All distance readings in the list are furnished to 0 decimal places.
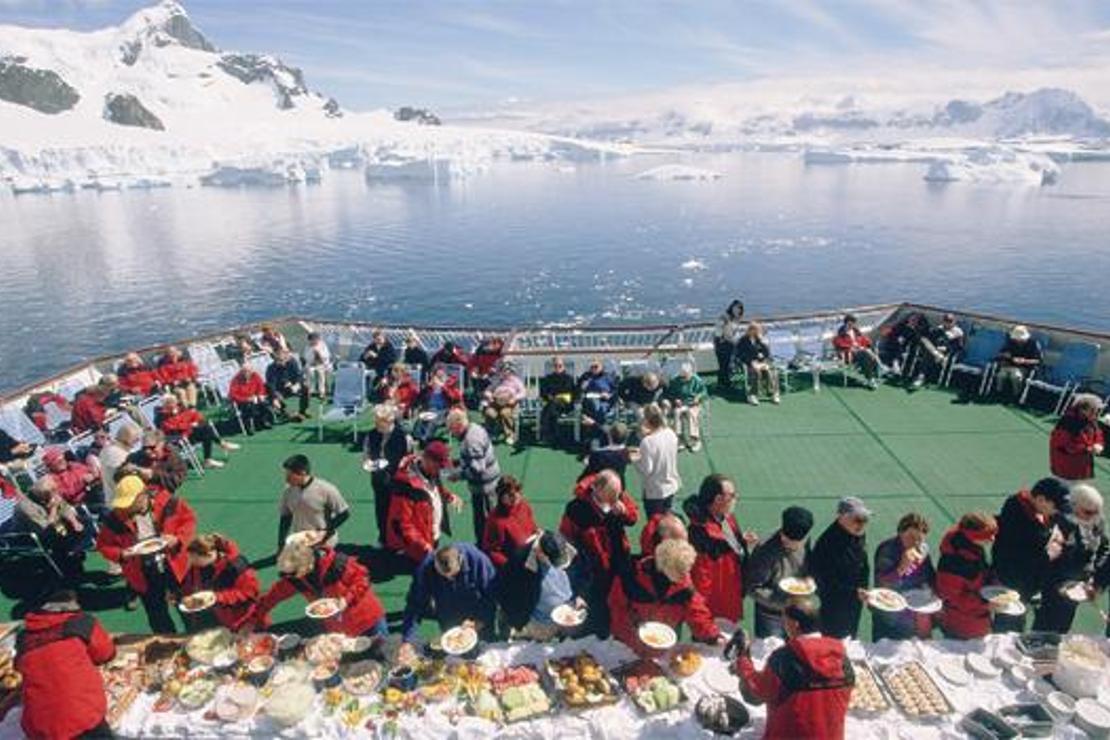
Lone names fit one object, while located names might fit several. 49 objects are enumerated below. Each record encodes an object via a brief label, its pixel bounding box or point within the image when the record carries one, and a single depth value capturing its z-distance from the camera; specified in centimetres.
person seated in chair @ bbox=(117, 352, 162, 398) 1153
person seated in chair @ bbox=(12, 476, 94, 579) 738
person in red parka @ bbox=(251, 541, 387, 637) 535
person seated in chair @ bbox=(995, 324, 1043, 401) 1155
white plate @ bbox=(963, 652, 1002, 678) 467
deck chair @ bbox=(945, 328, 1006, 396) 1209
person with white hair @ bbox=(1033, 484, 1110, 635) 536
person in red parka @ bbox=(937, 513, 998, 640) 514
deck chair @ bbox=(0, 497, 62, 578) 767
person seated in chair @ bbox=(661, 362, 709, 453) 1064
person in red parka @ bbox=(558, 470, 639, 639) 561
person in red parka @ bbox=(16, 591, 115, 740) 420
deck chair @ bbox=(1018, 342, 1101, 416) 1098
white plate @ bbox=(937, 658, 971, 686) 461
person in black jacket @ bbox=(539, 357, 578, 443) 1072
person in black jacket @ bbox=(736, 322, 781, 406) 1229
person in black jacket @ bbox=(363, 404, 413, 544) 773
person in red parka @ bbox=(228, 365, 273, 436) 1146
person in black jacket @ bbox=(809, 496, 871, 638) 516
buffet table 434
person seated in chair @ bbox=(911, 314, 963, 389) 1246
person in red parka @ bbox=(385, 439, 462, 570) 667
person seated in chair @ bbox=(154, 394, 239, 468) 1006
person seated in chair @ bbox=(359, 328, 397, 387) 1250
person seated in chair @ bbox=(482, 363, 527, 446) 1091
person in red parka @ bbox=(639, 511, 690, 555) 515
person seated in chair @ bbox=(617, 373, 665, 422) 970
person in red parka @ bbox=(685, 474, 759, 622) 536
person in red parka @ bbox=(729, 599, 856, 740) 374
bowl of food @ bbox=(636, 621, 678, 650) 482
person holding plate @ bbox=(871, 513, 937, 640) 538
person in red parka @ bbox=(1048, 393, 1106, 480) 701
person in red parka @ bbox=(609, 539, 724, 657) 502
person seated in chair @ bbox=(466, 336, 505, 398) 1218
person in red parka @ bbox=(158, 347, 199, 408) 1192
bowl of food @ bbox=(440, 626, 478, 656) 493
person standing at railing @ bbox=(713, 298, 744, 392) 1261
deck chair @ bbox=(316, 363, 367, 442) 1128
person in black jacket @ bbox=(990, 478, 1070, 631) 532
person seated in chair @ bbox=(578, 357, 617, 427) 1055
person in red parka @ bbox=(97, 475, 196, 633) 606
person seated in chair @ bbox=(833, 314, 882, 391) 1281
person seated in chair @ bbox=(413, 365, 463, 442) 1098
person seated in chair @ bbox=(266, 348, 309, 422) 1216
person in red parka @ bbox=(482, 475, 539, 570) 588
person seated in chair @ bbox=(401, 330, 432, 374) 1247
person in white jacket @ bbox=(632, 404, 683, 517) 720
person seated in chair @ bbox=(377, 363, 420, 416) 1086
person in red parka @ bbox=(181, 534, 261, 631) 544
